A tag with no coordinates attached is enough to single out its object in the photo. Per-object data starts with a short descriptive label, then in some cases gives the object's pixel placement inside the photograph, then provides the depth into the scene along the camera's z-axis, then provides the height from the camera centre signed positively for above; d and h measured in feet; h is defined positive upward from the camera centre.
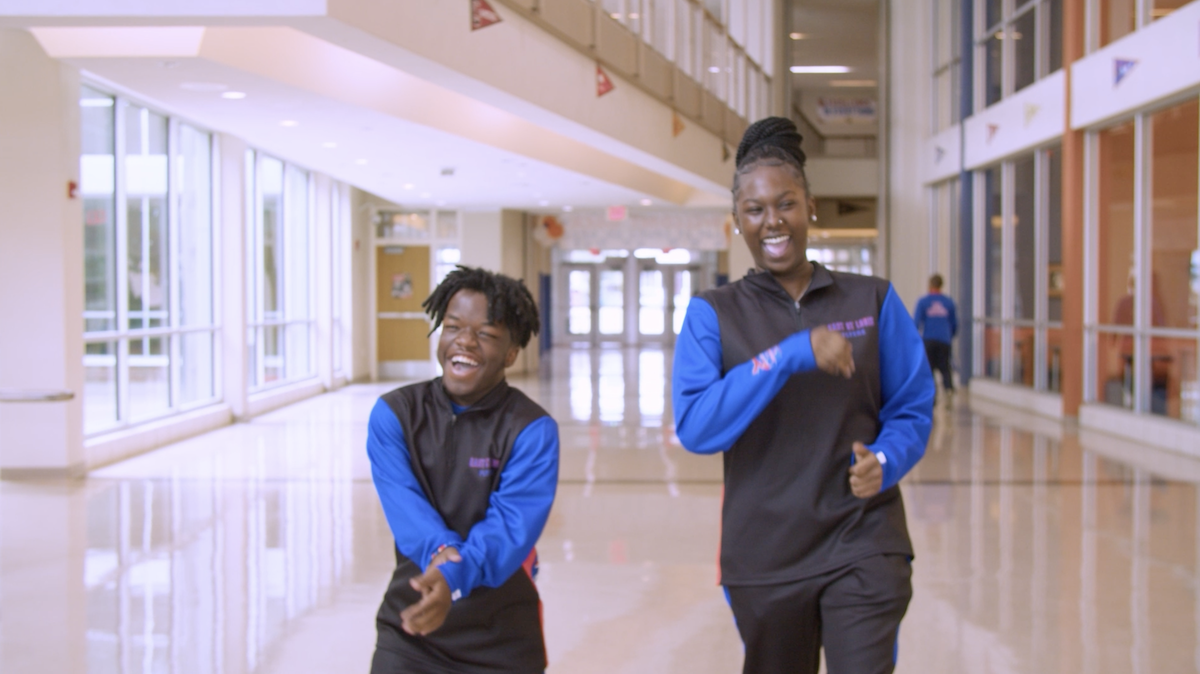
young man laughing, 7.24 -1.27
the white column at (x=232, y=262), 38.78 +1.77
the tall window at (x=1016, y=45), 42.98 +11.39
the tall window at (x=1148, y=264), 31.56 +1.39
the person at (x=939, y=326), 42.34 -0.71
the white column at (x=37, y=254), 26.55 +1.43
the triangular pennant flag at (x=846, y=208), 71.51 +6.68
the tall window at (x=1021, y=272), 43.27 +1.57
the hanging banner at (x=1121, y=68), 33.88 +7.63
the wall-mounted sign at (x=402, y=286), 61.36 +1.36
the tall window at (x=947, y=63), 57.06 +13.37
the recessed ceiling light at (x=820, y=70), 85.81 +19.22
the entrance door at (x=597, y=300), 101.30 +0.86
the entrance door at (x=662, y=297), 100.01 +1.12
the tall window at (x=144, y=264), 31.24 +1.48
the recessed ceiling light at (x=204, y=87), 27.17 +5.74
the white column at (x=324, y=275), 54.03 +1.79
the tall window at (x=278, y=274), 44.75 +1.64
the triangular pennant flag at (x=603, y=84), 32.86 +6.98
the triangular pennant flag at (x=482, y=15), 24.00 +6.68
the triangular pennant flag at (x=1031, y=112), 42.63 +7.83
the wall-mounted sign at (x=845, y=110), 82.74 +15.40
